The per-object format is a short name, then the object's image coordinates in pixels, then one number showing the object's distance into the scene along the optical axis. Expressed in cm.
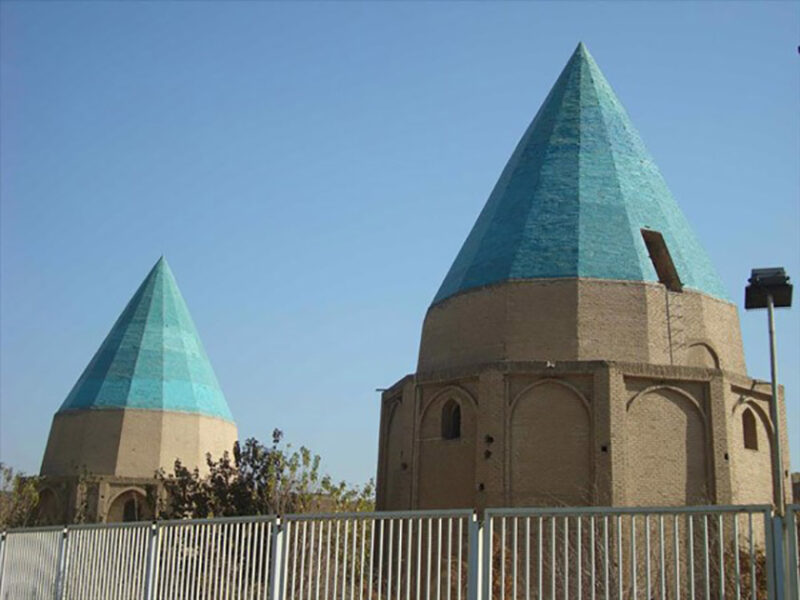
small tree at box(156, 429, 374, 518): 1920
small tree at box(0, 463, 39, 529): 2656
